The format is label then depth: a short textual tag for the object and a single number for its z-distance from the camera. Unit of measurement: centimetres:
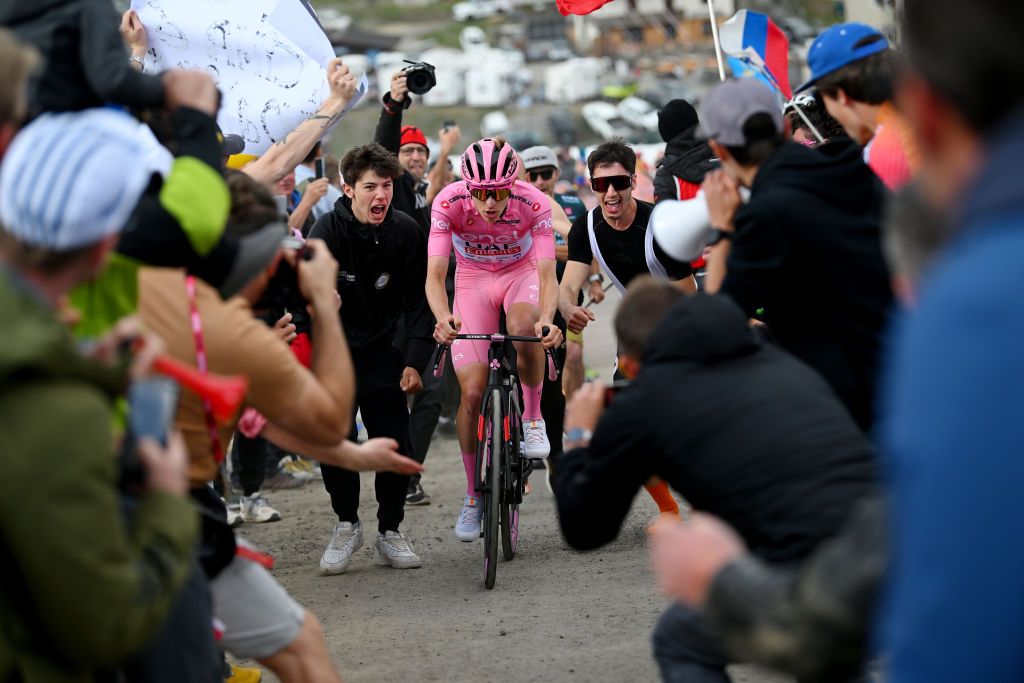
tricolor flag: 931
